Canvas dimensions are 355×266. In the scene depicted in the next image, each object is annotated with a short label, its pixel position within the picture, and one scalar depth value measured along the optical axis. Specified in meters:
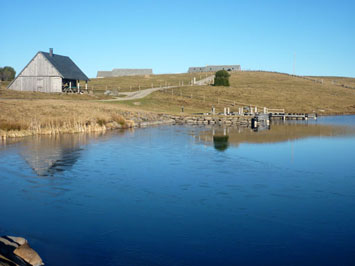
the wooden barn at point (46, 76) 65.88
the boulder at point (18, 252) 8.95
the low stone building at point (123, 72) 156.75
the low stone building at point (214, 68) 150.12
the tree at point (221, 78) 92.75
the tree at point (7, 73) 124.26
